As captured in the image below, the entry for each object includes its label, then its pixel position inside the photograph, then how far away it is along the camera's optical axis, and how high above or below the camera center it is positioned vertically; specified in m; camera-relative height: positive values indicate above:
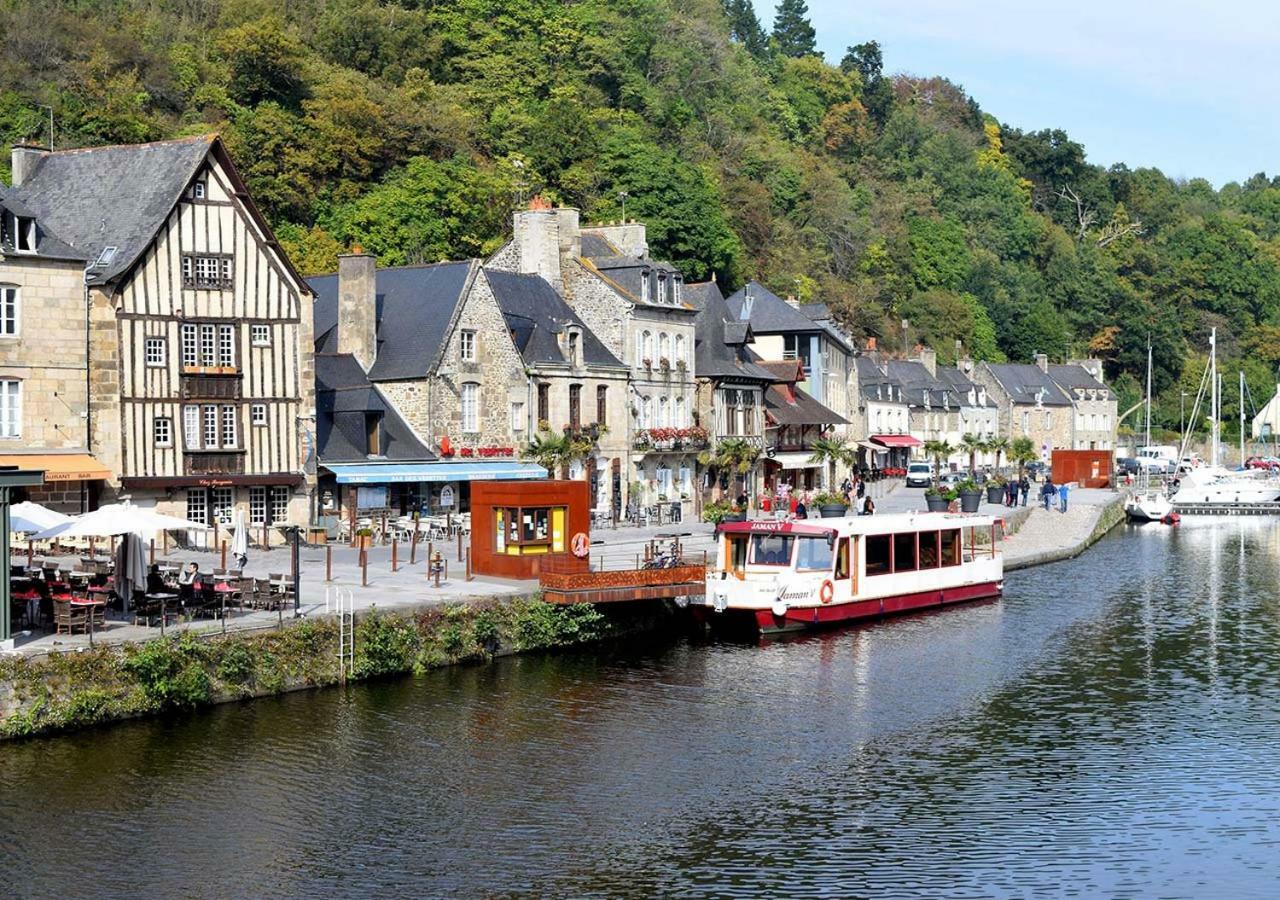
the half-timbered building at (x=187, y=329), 39.00 +3.78
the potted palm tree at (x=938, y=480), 53.72 -0.49
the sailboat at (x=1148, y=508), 75.12 -1.91
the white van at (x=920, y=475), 77.62 -0.26
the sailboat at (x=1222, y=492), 84.81 -1.34
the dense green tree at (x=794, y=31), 158.50 +44.38
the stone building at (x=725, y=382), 58.56 +3.39
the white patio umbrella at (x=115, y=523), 26.55 -0.79
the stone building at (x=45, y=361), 36.47 +2.74
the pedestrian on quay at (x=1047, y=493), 67.81 -1.05
